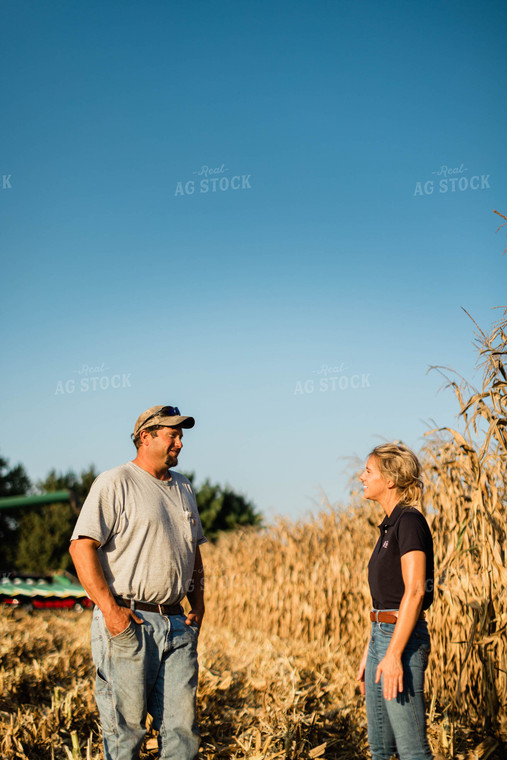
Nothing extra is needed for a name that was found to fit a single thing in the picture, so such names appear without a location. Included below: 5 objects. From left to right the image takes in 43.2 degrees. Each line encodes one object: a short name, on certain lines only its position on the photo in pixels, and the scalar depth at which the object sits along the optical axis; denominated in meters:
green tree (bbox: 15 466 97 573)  29.77
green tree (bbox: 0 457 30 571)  30.80
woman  2.74
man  2.93
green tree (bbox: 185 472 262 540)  32.12
